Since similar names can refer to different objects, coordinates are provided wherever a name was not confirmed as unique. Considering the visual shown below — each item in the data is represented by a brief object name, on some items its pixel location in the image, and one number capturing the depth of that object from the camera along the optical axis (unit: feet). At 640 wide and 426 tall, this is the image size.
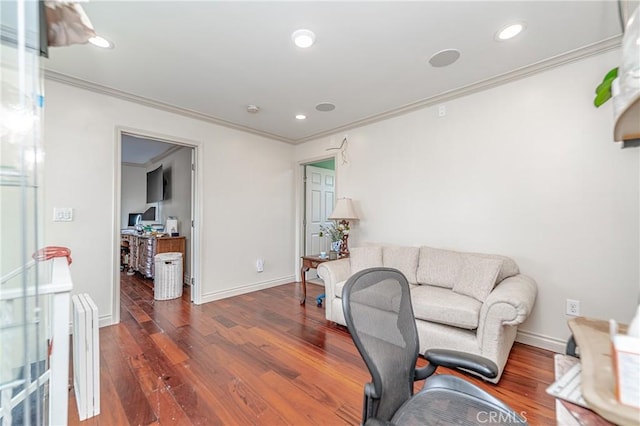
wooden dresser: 14.20
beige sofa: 6.13
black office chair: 3.13
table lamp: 11.91
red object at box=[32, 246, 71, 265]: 4.94
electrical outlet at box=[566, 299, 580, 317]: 7.31
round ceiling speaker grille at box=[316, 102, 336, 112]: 10.65
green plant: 5.34
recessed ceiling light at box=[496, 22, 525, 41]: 6.29
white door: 16.58
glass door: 2.39
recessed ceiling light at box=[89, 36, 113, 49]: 6.73
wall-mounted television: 18.74
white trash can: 12.41
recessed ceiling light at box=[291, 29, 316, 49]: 6.46
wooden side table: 11.35
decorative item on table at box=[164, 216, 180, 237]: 15.81
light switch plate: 8.63
